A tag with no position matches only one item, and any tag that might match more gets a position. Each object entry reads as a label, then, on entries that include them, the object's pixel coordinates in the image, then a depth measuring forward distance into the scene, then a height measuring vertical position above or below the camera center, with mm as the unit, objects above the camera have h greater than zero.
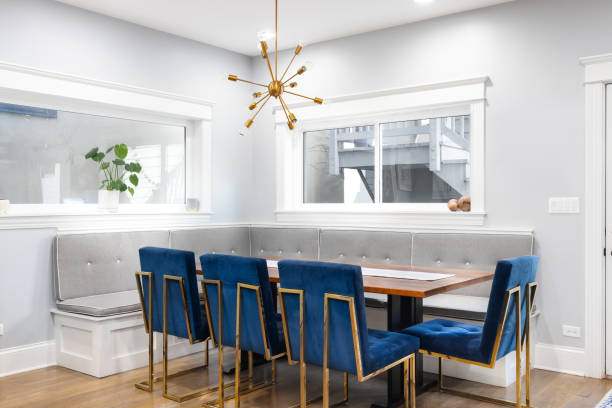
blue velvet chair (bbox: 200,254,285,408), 2625 -509
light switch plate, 3568 -28
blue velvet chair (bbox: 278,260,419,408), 2301 -524
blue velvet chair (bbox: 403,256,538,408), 2514 -640
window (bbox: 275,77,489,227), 4078 +361
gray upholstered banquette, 3633 -386
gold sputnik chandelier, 3174 +662
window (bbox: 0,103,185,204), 3756 +355
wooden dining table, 2615 -432
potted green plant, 4145 +224
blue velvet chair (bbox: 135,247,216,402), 2953 -534
